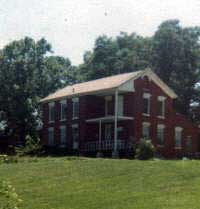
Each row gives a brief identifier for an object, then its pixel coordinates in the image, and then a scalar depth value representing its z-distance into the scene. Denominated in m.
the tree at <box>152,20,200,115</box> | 68.88
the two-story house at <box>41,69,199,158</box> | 48.72
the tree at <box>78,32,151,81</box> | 68.88
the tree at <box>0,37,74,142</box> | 63.84
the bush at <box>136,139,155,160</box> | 39.99
